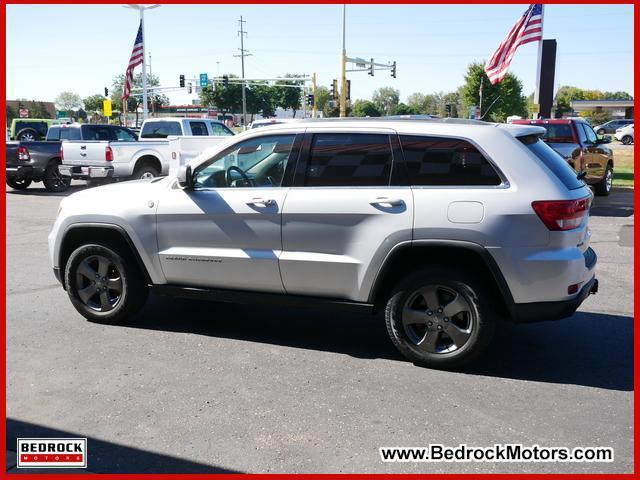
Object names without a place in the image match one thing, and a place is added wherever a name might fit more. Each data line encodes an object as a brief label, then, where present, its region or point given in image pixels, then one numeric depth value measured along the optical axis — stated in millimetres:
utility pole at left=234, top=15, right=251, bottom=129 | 90188
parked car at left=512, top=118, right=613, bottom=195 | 14109
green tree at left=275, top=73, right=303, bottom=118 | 112062
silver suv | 4523
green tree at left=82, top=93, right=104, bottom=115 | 88438
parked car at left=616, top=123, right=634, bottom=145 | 42438
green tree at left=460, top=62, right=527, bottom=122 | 58969
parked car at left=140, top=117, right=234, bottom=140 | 18672
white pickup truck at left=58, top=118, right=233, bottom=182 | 16781
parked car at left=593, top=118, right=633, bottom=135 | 55859
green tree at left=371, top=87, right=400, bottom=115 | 130275
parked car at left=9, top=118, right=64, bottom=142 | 29406
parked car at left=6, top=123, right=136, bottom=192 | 18156
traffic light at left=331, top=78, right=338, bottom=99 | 42375
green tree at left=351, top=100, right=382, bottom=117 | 86588
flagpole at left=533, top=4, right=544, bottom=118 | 20738
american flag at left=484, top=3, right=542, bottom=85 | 19828
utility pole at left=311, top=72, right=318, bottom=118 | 45156
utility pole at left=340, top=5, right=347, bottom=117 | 34369
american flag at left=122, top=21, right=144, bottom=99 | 33031
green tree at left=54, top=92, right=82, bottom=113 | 143125
